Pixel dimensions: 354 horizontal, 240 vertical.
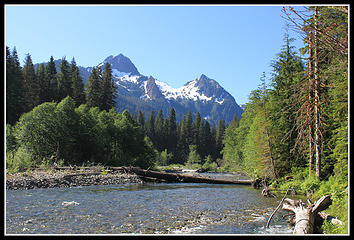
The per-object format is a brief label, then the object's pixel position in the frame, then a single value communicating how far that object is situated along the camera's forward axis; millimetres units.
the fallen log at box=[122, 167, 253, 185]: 24359
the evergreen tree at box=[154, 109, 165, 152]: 99188
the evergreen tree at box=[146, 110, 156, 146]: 99438
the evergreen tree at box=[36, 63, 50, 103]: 50900
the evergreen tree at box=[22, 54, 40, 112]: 46591
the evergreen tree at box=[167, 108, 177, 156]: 99562
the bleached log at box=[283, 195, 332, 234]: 7304
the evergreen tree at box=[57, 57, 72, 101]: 54447
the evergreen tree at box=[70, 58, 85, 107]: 54088
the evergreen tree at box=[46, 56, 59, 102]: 52656
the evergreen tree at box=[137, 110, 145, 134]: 99375
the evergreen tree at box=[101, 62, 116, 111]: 54906
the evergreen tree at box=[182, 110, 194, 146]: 99625
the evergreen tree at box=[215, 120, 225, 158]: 104300
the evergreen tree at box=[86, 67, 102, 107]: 52712
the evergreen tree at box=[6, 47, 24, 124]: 41156
